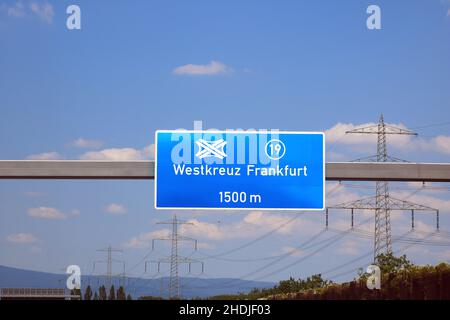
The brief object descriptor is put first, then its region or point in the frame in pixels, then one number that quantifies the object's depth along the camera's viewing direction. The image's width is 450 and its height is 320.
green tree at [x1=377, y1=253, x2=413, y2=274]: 71.81
